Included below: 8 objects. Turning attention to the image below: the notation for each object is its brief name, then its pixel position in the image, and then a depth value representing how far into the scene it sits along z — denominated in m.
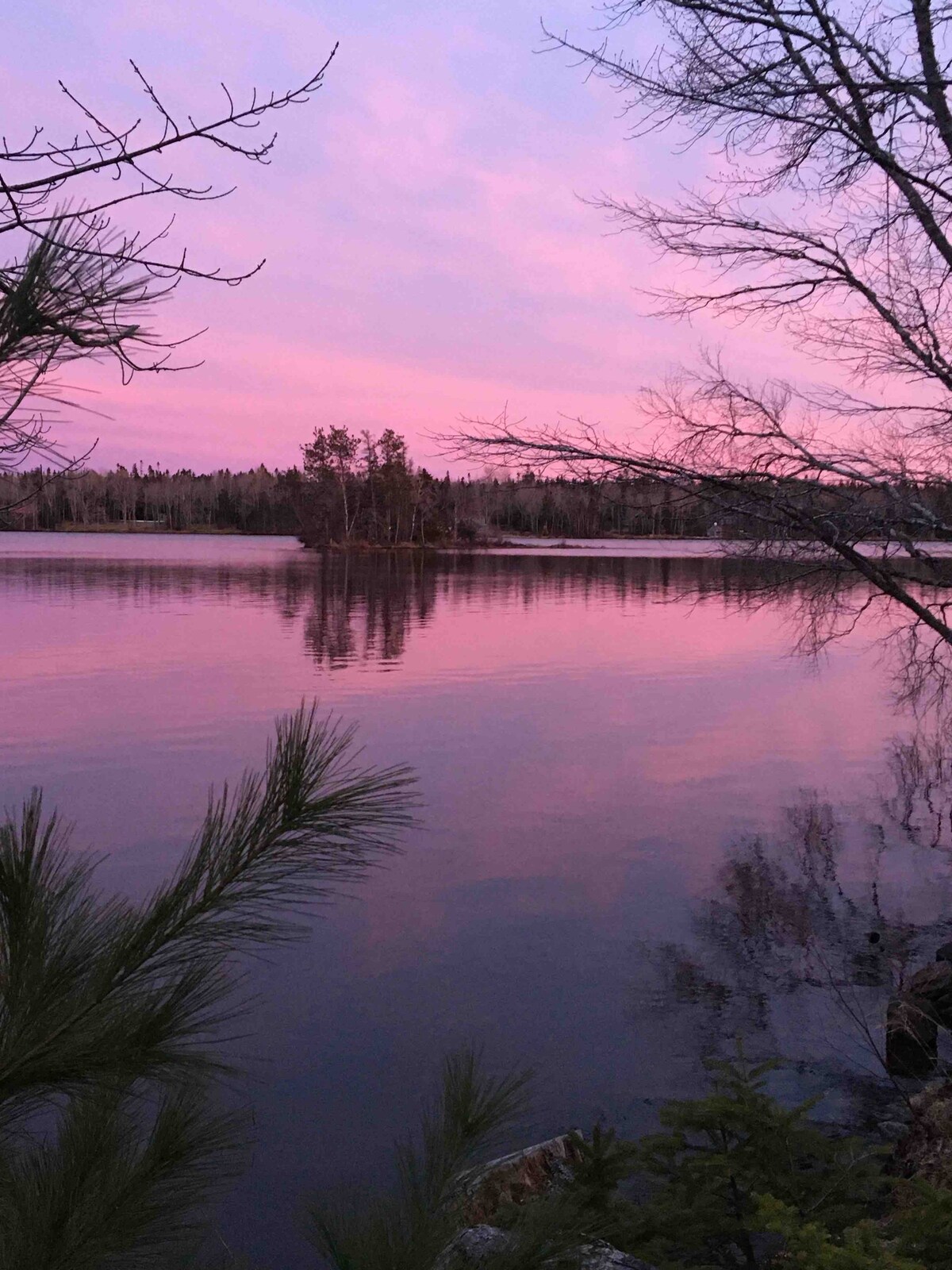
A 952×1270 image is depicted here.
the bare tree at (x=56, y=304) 1.51
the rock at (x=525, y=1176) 4.36
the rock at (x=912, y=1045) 6.32
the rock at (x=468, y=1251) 2.03
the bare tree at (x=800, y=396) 6.72
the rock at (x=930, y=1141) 4.56
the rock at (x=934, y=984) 6.93
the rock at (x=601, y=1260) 2.06
